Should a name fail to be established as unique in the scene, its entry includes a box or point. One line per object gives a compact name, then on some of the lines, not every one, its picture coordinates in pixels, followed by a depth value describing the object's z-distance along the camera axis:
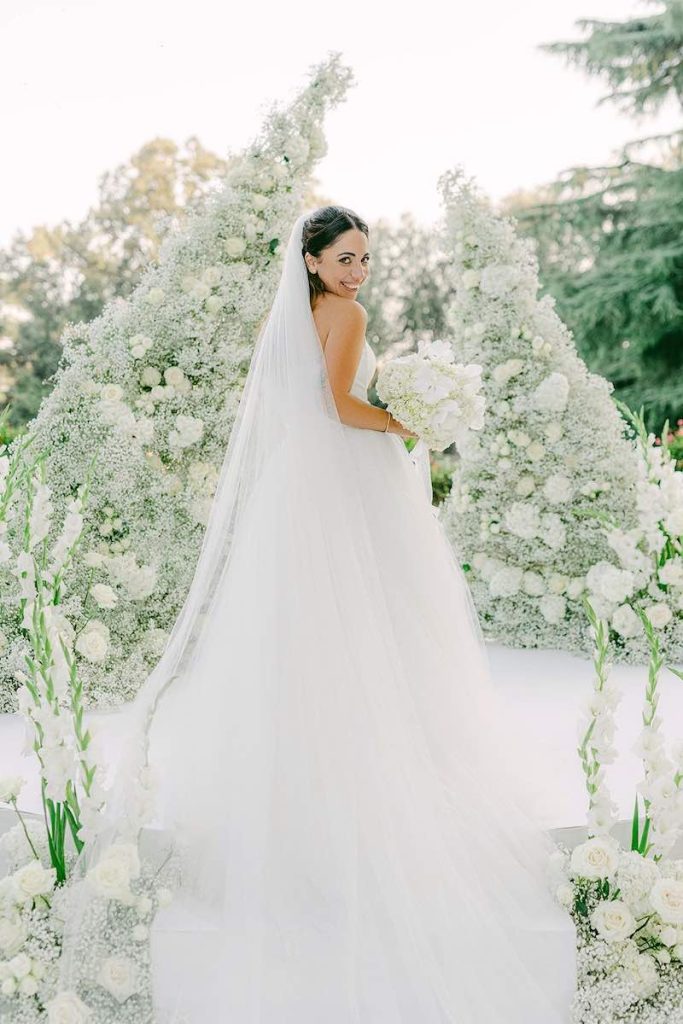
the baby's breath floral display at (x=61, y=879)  2.40
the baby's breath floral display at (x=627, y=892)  2.48
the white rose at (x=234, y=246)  4.85
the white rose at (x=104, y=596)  4.51
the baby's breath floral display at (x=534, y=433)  5.47
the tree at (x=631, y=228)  16.70
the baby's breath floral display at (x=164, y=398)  4.74
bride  2.41
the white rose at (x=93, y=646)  3.61
